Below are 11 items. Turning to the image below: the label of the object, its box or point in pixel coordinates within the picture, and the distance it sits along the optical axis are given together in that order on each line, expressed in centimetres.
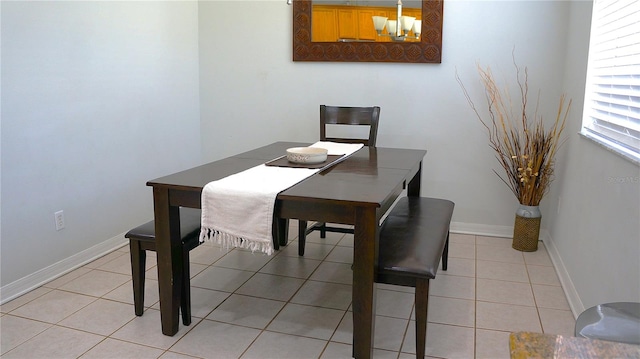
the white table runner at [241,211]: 194
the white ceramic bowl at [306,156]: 250
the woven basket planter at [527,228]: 337
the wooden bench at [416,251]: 194
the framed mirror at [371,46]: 359
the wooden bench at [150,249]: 227
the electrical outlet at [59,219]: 291
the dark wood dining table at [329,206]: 187
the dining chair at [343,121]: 327
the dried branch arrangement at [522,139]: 332
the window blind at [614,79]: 201
